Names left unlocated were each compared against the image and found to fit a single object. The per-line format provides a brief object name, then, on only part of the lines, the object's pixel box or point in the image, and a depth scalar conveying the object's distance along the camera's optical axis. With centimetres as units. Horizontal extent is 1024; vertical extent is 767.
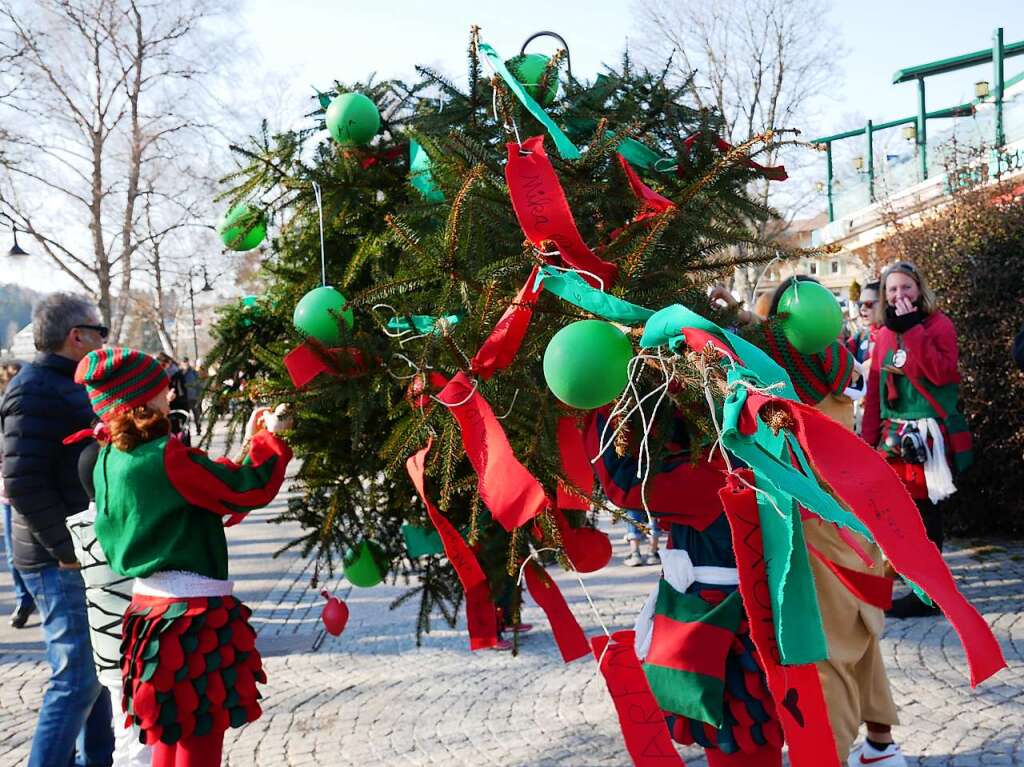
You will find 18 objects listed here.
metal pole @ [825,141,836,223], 2156
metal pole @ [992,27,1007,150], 1822
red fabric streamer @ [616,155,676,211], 190
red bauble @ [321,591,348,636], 332
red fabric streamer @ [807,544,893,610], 293
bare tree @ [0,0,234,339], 1691
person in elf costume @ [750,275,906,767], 285
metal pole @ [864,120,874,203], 2440
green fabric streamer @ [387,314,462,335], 208
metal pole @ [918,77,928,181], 2216
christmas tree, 183
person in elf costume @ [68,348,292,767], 279
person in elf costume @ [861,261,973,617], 539
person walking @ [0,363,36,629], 644
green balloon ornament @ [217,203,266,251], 288
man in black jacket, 357
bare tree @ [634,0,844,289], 2056
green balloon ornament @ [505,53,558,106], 232
